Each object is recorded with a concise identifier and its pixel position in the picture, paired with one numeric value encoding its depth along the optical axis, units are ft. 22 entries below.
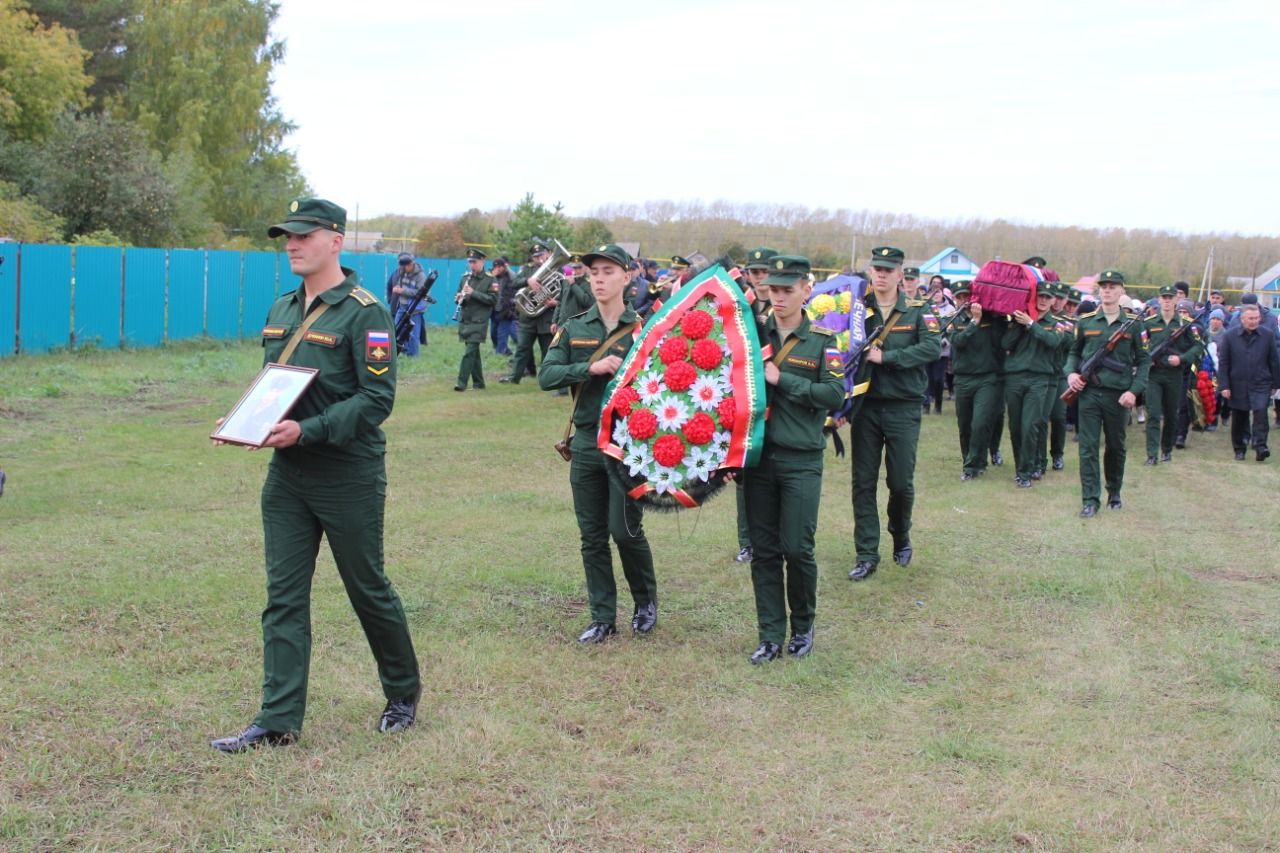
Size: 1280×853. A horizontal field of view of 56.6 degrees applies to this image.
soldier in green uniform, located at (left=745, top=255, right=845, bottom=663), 20.39
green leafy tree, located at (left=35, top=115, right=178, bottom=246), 93.61
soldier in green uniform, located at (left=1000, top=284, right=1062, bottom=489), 41.50
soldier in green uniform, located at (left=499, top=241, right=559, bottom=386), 60.08
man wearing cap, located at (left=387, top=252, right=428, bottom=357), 64.13
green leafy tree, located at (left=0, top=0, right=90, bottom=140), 106.01
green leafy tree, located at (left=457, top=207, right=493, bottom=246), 167.43
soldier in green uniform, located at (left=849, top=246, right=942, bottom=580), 27.14
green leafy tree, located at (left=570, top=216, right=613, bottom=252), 138.84
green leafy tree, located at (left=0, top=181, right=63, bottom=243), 81.10
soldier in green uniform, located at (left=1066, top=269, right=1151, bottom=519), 34.88
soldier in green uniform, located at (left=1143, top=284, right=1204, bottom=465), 47.80
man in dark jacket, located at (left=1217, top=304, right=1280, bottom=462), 50.55
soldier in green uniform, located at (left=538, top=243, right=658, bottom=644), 20.59
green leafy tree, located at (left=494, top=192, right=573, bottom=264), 126.59
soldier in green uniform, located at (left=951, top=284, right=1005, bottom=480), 42.09
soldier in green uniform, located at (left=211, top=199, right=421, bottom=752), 15.26
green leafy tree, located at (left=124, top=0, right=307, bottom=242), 141.18
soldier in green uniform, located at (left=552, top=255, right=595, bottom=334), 40.70
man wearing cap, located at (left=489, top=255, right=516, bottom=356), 68.54
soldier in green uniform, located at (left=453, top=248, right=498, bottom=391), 60.08
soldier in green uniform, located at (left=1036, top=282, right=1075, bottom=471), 43.06
